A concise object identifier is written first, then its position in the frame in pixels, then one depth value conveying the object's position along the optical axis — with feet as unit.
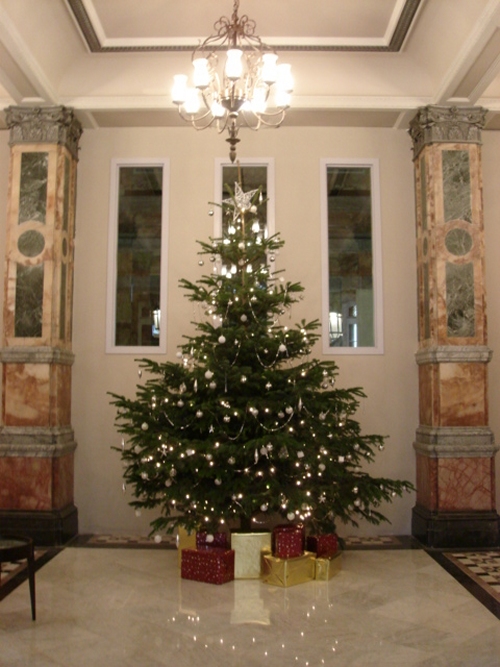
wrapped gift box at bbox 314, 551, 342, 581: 17.38
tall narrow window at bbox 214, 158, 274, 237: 23.89
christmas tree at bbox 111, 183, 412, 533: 17.37
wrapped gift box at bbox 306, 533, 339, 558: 18.32
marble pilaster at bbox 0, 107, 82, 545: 21.25
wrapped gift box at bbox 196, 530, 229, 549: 18.19
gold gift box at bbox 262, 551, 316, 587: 16.93
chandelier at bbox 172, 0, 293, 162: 15.26
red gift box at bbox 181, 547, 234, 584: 17.08
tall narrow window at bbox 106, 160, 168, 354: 23.61
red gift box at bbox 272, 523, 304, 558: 17.29
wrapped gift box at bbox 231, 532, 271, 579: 17.52
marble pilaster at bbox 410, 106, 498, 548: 21.24
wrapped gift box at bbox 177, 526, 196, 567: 18.85
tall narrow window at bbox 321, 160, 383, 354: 23.54
